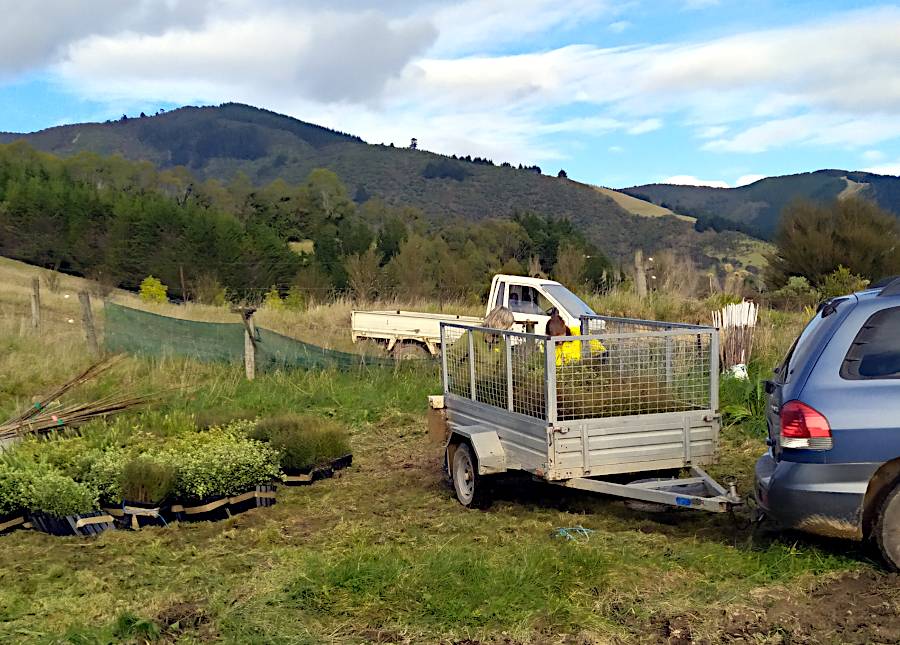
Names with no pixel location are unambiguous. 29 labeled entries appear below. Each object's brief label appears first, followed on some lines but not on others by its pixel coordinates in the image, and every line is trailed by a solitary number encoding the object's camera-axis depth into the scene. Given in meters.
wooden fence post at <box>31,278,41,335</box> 18.33
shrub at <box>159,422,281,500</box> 7.50
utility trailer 6.56
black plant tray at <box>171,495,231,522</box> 7.41
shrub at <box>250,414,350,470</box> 8.78
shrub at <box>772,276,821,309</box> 23.72
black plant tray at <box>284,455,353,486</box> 8.68
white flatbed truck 14.67
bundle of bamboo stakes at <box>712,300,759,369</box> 12.99
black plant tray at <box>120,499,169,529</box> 7.20
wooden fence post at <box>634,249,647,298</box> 19.45
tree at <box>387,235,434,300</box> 35.16
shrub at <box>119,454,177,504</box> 7.29
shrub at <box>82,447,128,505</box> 7.39
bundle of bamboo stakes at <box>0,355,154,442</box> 9.27
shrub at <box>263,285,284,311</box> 28.19
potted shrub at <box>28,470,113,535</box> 7.01
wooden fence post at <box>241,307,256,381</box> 13.91
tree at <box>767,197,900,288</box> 36.88
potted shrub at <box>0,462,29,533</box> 7.19
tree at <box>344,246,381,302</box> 31.84
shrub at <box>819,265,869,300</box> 25.90
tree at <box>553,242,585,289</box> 28.55
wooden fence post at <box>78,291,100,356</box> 14.10
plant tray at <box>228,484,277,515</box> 7.71
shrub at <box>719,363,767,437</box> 10.29
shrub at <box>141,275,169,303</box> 51.03
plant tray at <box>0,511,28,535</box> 7.23
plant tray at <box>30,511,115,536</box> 6.99
